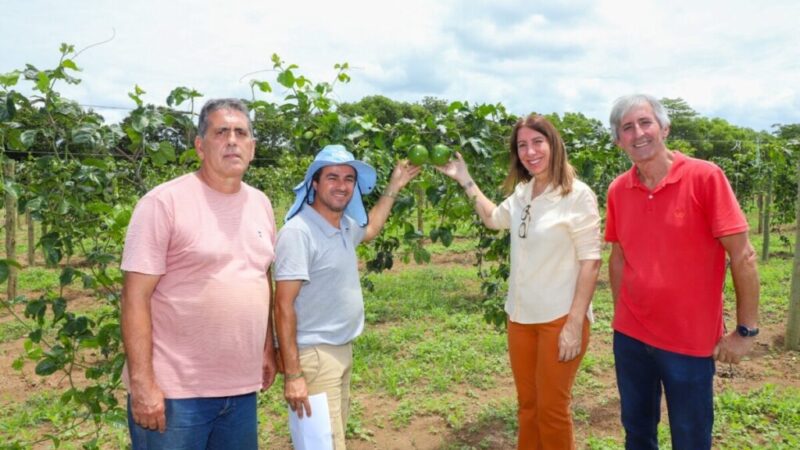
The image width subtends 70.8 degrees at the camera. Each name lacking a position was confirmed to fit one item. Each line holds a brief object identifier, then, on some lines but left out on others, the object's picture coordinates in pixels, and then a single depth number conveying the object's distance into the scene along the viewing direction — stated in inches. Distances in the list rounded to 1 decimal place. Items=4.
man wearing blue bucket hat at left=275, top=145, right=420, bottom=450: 79.8
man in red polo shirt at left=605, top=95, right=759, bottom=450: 81.4
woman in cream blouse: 91.6
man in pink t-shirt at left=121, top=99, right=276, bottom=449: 68.4
